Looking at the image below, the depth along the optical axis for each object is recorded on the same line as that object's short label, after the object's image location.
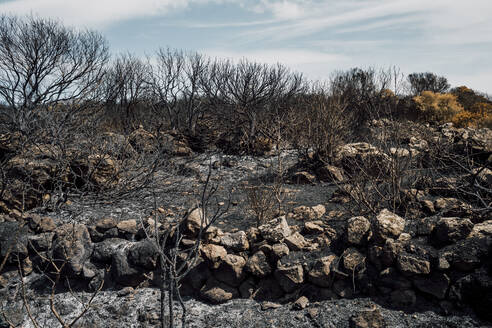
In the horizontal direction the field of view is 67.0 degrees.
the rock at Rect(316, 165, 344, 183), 7.00
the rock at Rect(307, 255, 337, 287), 3.78
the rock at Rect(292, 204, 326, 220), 5.19
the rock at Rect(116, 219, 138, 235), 4.93
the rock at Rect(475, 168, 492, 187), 5.39
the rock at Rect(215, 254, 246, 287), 4.01
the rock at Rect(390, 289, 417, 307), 3.53
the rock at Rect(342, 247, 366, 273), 3.78
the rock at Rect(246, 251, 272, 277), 3.97
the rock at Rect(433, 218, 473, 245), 3.70
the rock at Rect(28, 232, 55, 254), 4.71
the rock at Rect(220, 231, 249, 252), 4.23
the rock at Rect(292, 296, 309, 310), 3.67
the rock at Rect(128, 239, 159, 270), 4.30
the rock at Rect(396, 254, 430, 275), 3.55
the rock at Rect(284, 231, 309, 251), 4.13
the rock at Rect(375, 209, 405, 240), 3.90
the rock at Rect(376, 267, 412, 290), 3.60
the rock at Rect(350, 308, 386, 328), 3.32
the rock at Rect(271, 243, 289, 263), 4.01
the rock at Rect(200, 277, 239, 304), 3.95
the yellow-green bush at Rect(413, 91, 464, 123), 14.31
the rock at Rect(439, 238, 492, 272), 3.44
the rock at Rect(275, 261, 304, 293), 3.81
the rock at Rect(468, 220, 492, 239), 3.68
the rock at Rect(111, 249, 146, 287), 4.30
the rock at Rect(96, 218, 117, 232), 4.98
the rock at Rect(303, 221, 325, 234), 4.54
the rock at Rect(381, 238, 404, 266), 3.69
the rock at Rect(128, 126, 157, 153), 10.64
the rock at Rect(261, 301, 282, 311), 3.73
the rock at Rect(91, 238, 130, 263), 4.56
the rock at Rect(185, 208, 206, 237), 4.38
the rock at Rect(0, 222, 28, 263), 4.58
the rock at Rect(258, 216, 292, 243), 4.24
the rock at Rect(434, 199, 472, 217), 4.43
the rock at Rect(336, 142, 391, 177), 6.80
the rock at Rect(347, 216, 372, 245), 3.99
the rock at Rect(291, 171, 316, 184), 7.41
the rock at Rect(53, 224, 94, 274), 4.46
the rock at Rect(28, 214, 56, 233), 4.96
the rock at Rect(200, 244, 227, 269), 4.04
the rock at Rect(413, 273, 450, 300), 3.46
